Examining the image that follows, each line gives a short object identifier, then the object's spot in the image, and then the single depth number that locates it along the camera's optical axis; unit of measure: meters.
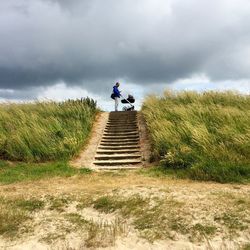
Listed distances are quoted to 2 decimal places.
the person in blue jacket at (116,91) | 14.47
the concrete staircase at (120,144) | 9.49
